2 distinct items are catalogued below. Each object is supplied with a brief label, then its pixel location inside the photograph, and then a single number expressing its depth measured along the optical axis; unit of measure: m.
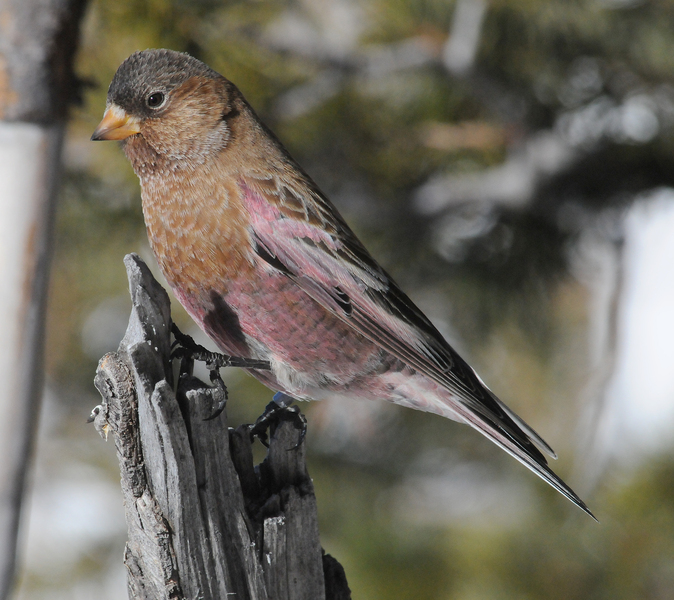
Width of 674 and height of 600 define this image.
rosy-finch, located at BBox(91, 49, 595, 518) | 3.14
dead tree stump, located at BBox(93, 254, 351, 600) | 3.10
